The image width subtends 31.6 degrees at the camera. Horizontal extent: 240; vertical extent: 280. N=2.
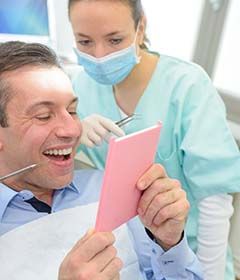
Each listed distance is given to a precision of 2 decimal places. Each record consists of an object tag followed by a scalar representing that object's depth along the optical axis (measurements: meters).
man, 1.04
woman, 1.28
